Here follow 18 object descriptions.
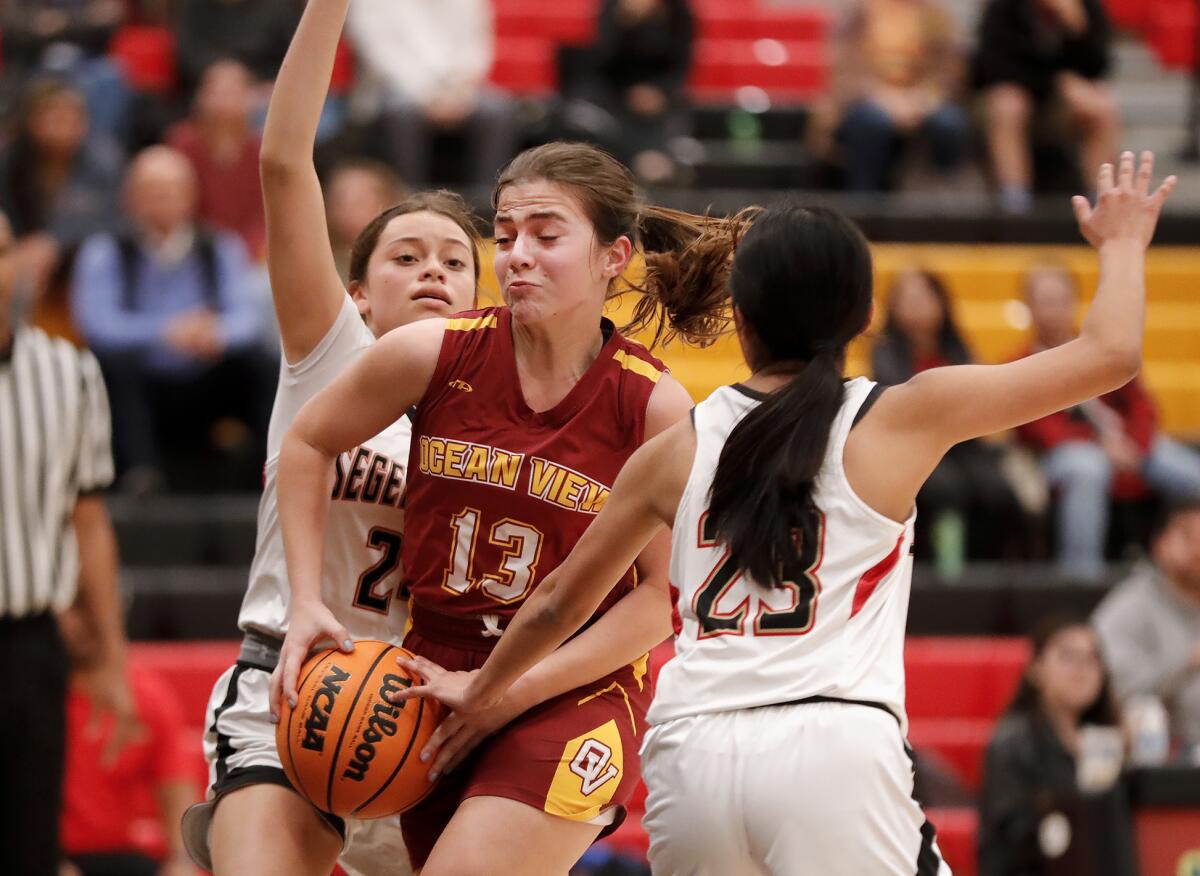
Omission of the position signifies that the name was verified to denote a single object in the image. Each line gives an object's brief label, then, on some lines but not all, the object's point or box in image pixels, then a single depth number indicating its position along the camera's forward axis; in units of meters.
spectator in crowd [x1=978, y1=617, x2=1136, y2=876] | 12.85
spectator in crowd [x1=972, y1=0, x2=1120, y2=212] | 21.61
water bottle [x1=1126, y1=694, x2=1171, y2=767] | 13.38
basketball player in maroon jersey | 7.18
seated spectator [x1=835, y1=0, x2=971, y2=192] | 21.61
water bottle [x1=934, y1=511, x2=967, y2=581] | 17.30
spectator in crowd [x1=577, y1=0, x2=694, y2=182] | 21.67
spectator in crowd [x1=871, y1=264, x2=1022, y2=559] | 17.14
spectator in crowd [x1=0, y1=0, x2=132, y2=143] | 20.91
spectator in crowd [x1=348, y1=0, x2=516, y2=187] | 20.78
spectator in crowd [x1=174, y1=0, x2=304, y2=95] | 21.56
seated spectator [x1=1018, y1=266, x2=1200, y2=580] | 17.28
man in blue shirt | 17.25
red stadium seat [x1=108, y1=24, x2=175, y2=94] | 23.61
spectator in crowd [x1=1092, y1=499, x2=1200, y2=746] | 15.09
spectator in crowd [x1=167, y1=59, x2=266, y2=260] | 19.36
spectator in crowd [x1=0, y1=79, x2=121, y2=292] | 18.80
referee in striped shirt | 11.03
